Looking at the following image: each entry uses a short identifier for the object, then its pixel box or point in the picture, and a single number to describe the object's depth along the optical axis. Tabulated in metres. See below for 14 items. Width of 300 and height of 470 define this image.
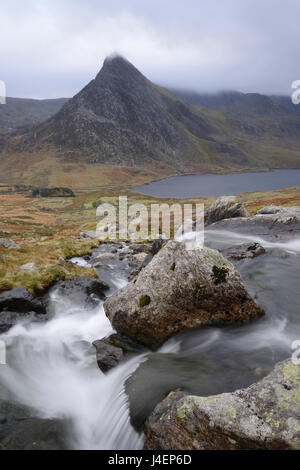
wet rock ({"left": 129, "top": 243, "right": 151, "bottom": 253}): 35.91
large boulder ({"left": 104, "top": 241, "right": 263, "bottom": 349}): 12.17
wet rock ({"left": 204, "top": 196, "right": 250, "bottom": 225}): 39.03
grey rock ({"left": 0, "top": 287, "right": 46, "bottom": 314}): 15.61
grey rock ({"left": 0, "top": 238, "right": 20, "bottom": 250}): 33.66
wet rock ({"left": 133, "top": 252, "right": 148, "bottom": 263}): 30.79
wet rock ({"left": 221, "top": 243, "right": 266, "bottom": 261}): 22.93
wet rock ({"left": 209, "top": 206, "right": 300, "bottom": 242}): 29.42
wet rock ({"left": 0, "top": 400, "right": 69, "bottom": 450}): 7.89
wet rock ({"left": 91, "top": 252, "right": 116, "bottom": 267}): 30.73
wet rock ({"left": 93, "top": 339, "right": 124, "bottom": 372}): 11.20
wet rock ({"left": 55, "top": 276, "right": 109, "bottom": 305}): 18.38
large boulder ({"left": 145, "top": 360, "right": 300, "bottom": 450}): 6.29
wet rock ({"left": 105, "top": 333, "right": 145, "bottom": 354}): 11.83
